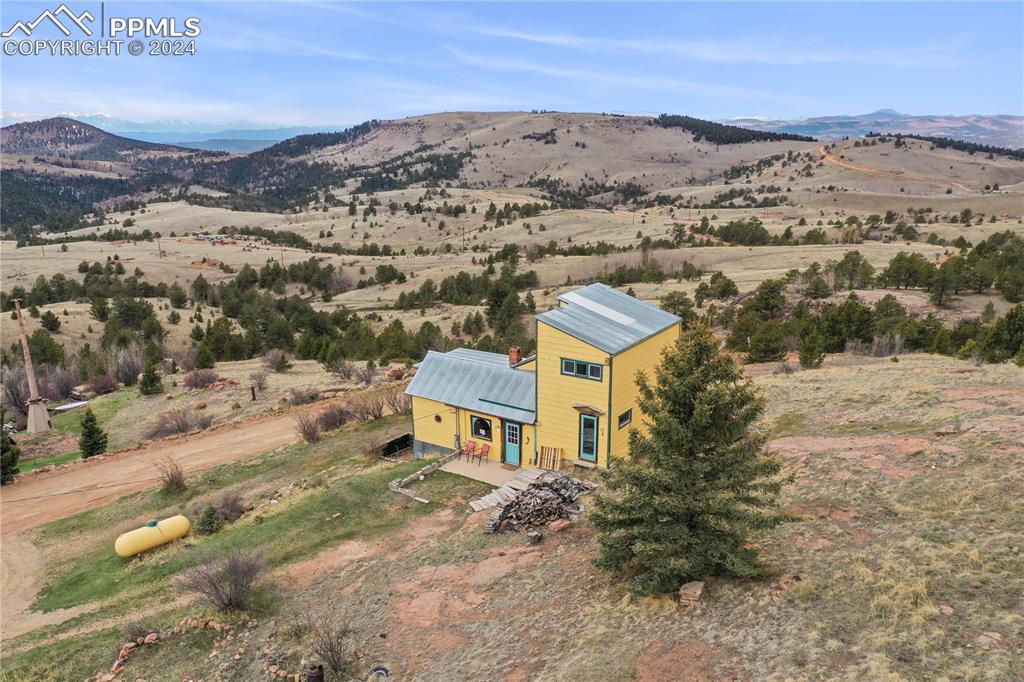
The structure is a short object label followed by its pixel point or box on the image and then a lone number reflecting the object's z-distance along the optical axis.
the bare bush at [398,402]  31.69
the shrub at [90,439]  30.61
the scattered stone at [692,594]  11.62
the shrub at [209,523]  20.78
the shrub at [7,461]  27.20
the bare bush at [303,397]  35.81
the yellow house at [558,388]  20.58
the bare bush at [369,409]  31.28
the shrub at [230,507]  21.80
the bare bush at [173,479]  24.77
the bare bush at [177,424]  32.97
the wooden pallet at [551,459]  21.62
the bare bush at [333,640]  12.20
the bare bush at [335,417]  30.42
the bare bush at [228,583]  14.87
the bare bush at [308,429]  28.78
